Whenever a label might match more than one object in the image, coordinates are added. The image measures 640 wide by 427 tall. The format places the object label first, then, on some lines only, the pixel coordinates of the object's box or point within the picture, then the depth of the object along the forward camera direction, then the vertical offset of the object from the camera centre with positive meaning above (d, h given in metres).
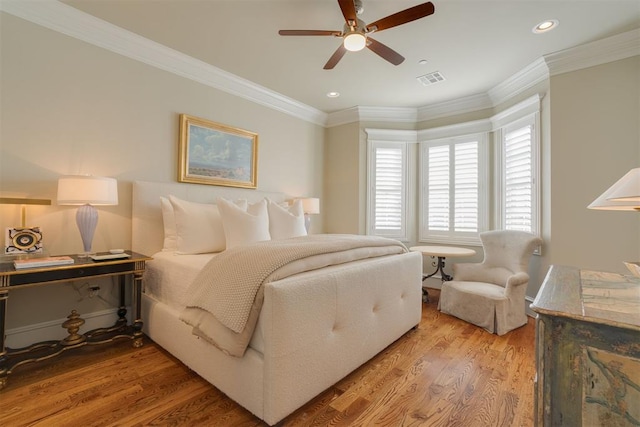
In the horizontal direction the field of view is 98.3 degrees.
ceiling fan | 1.83 +1.38
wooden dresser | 0.74 -0.41
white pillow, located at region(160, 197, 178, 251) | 2.65 -0.12
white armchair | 2.62 -0.73
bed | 1.36 -0.67
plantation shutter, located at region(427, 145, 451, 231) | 4.17 +0.45
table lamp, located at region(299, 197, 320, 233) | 3.97 +0.13
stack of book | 1.77 -0.33
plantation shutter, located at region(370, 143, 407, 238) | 4.42 +0.43
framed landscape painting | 3.08 +0.73
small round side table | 3.27 -0.42
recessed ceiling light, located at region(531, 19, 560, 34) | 2.38 +1.70
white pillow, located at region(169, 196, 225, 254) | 2.53 -0.13
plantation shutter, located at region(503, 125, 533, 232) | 3.28 +0.48
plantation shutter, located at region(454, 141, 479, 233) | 3.93 +0.44
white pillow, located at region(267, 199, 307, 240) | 2.94 -0.08
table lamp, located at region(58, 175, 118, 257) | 2.07 +0.13
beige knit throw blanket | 1.38 -0.33
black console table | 1.70 -0.65
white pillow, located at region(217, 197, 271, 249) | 2.48 -0.09
